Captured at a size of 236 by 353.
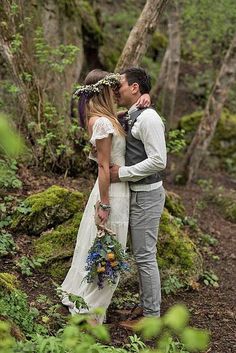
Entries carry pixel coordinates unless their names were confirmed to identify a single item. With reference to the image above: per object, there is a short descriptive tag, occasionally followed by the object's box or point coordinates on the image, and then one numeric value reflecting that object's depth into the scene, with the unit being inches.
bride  180.7
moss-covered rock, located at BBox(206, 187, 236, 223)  402.6
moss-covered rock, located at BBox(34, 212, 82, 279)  226.5
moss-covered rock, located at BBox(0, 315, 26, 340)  137.6
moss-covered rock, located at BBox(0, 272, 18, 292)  176.2
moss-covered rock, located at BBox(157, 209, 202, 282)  242.8
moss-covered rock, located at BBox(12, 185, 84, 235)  242.4
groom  179.8
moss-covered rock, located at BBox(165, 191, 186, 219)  312.7
